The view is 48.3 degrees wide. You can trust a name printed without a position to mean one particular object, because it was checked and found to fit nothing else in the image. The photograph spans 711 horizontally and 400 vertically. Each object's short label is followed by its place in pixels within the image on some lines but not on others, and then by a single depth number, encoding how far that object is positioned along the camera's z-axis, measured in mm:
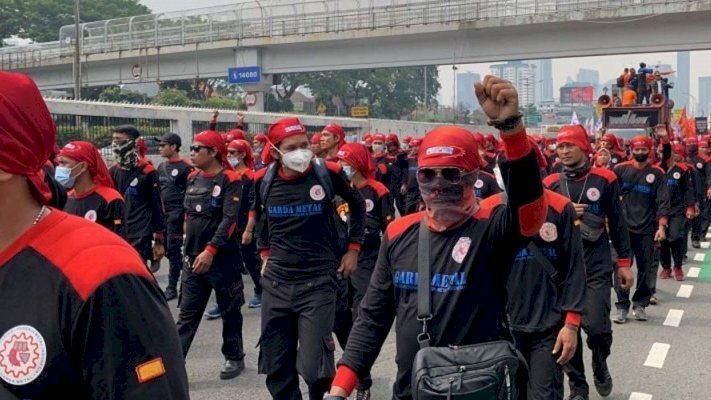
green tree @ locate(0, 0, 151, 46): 55969
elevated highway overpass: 28062
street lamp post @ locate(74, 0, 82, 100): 35594
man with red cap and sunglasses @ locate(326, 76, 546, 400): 3121
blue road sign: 36312
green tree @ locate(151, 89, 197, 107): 44359
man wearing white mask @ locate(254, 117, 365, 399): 5215
